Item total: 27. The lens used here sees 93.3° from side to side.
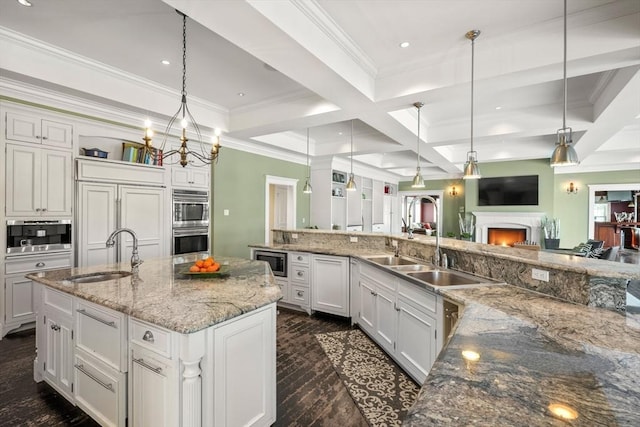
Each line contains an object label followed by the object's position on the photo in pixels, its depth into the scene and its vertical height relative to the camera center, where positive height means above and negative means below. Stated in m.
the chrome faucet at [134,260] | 2.34 -0.38
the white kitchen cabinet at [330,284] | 3.73 -0.90
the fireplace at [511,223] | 7.74 -0.23
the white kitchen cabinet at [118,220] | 3.68 -0.09
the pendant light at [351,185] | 5.09 +0.48
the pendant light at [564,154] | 1.98 +0.40
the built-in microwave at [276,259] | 4.21 -0.66
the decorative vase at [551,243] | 6.79 -0.66
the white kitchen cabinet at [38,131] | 3.21 +0.92
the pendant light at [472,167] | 2.80 +0.45
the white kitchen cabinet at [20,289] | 3.21 -0.84
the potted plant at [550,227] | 7.45 -0.31
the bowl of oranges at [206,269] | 2.20 -0.42
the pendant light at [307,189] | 5.71 +0.47
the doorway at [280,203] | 6.48 +0.26
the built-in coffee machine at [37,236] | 3.21 -0.27
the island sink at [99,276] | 2.21 -0.48
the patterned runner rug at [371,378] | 2.07 -1.35
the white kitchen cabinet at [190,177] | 4.64 +0.57
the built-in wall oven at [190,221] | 4.64 -0.13
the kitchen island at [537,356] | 0.74 -0.49
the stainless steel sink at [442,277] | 2.52 -0.55
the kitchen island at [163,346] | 1.42 -0.73
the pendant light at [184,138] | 2.61 +1.15
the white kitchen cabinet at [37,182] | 3.20 +0.34
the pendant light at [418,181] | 3.71 +0.41
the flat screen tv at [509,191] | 7.73 +0.62
